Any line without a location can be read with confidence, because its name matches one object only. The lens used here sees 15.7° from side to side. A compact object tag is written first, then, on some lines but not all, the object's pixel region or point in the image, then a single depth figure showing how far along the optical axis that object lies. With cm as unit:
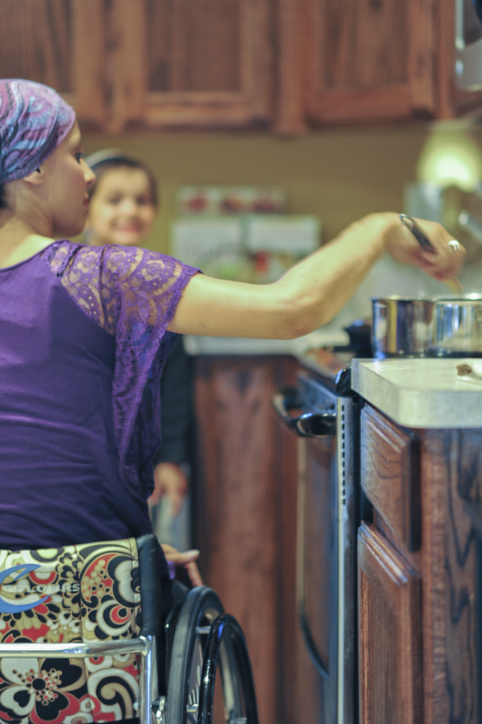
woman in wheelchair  213
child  333
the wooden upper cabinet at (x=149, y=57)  357
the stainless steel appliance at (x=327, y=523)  230
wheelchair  211
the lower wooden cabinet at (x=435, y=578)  197
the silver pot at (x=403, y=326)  232
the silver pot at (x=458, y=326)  226
